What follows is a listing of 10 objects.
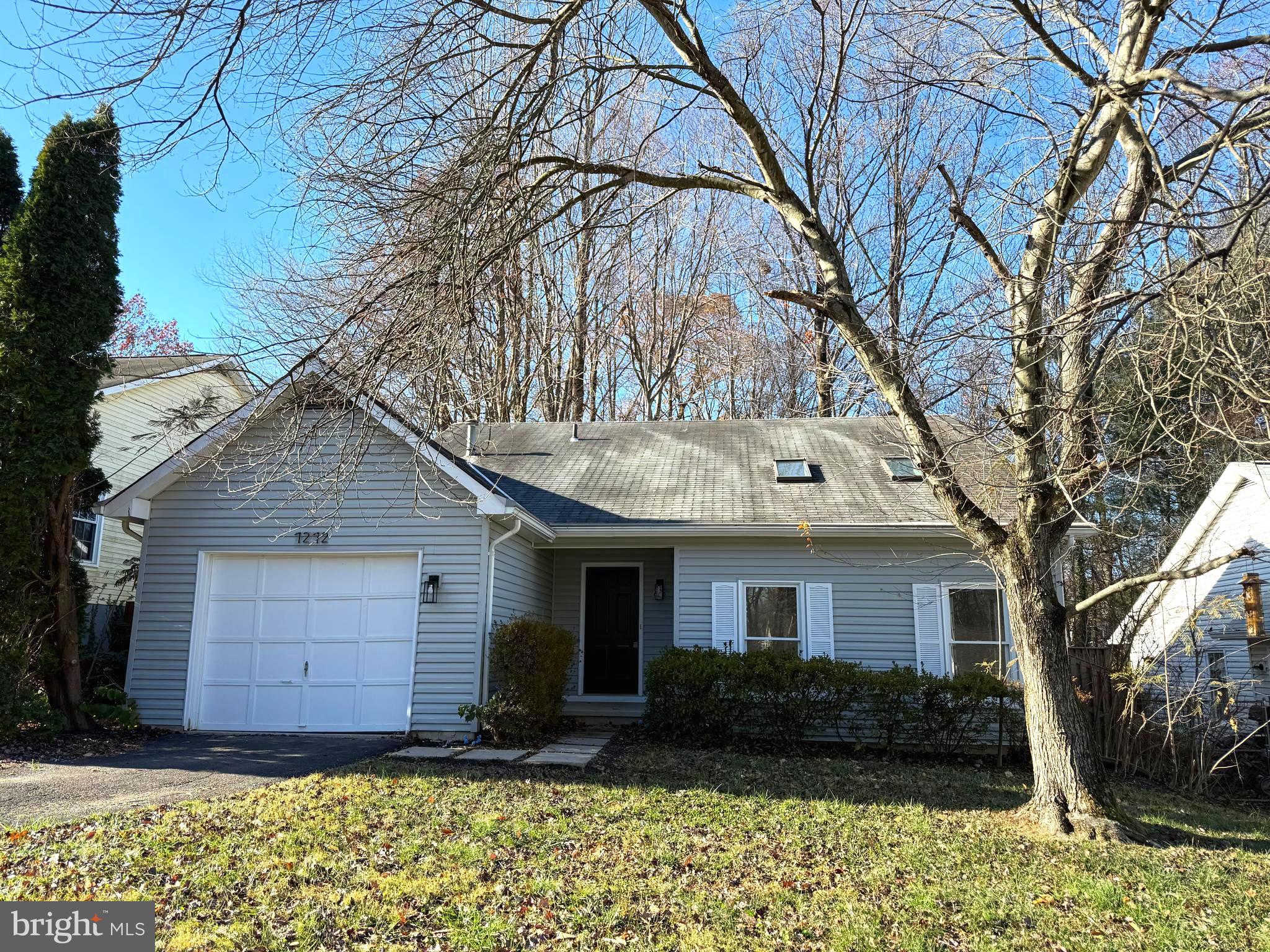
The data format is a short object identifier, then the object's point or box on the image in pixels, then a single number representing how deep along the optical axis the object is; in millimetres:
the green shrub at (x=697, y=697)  10156
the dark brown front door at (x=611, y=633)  13008
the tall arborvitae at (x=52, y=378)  9500
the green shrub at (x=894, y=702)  10070
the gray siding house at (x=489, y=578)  10320
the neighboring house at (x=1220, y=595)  10453
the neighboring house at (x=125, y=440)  14984
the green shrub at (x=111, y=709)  9891
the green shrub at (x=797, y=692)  10164
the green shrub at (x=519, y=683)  9656
